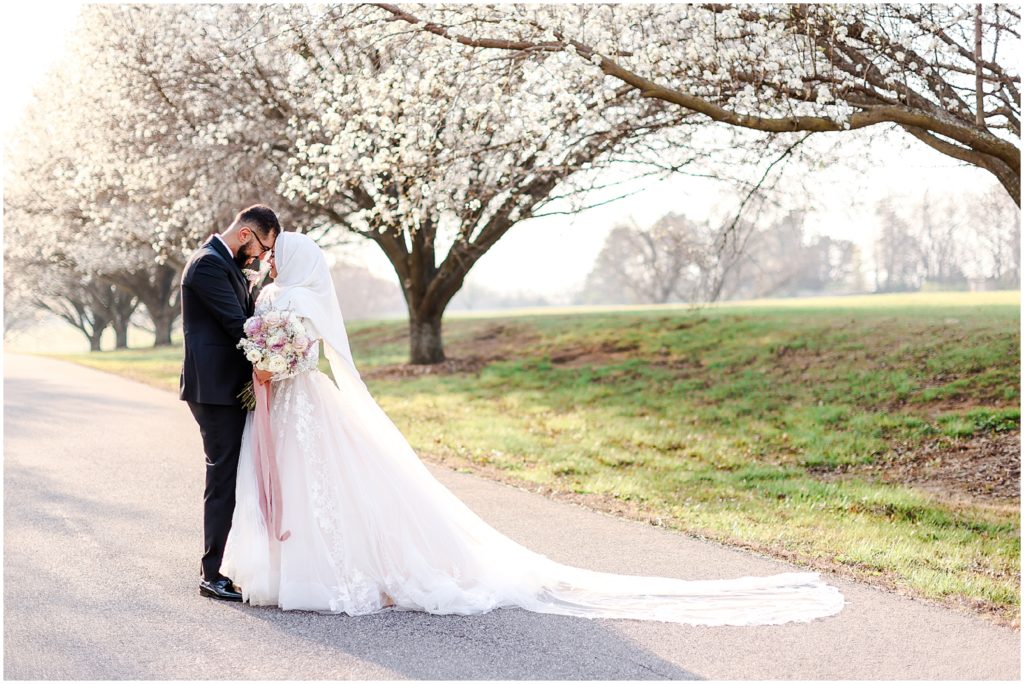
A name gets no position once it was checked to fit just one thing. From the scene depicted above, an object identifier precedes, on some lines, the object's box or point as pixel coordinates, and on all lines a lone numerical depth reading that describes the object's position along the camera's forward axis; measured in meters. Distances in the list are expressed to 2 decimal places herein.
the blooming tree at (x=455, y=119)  9.34
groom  5.28
